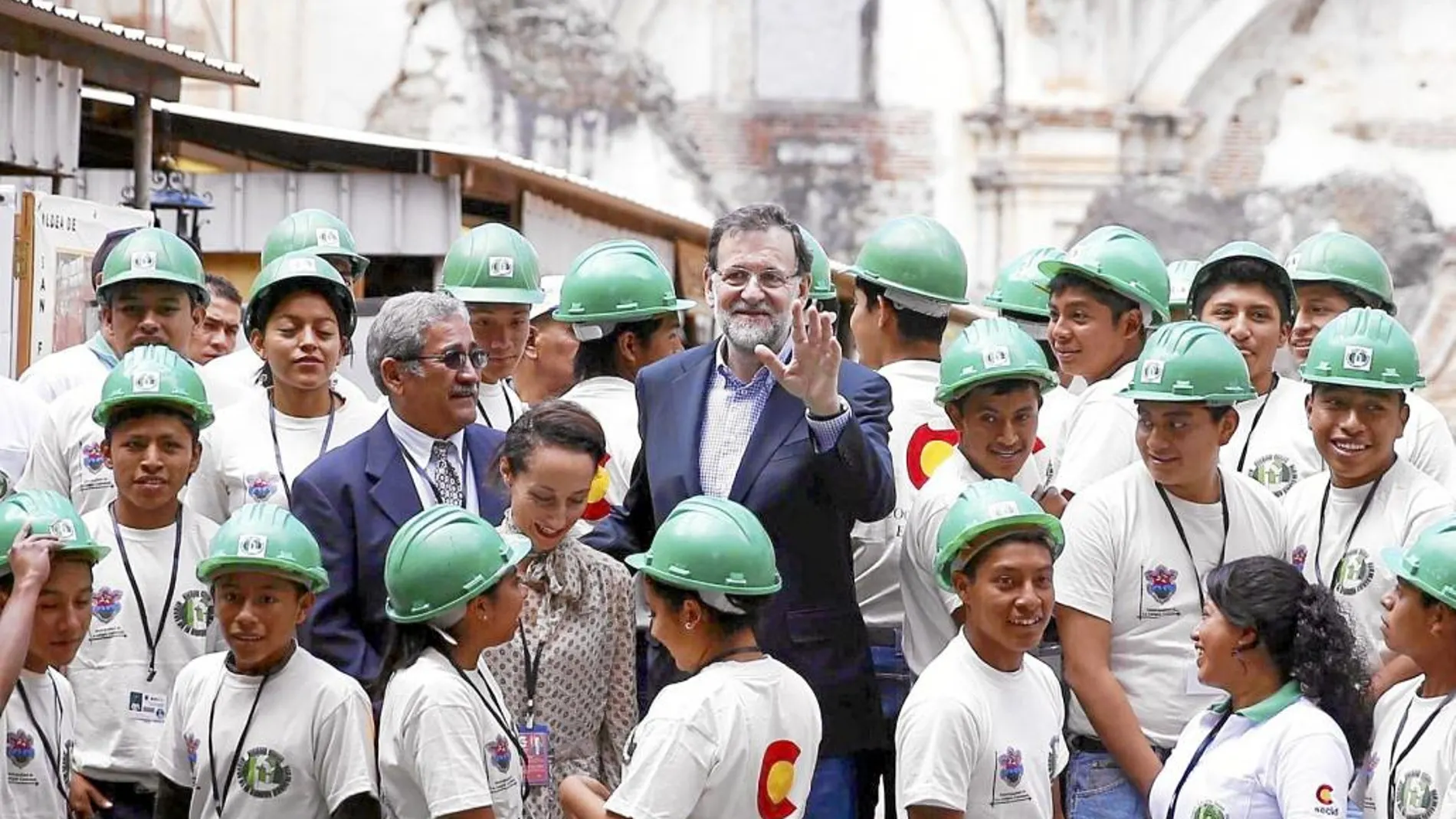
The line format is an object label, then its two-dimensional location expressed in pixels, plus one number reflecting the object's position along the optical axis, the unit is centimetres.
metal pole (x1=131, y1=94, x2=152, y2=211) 1174
